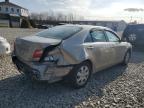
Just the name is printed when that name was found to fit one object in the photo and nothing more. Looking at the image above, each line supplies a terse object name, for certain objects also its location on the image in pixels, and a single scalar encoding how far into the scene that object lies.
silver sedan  2.10
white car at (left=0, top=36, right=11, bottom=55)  3.59
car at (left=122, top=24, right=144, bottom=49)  5.30
